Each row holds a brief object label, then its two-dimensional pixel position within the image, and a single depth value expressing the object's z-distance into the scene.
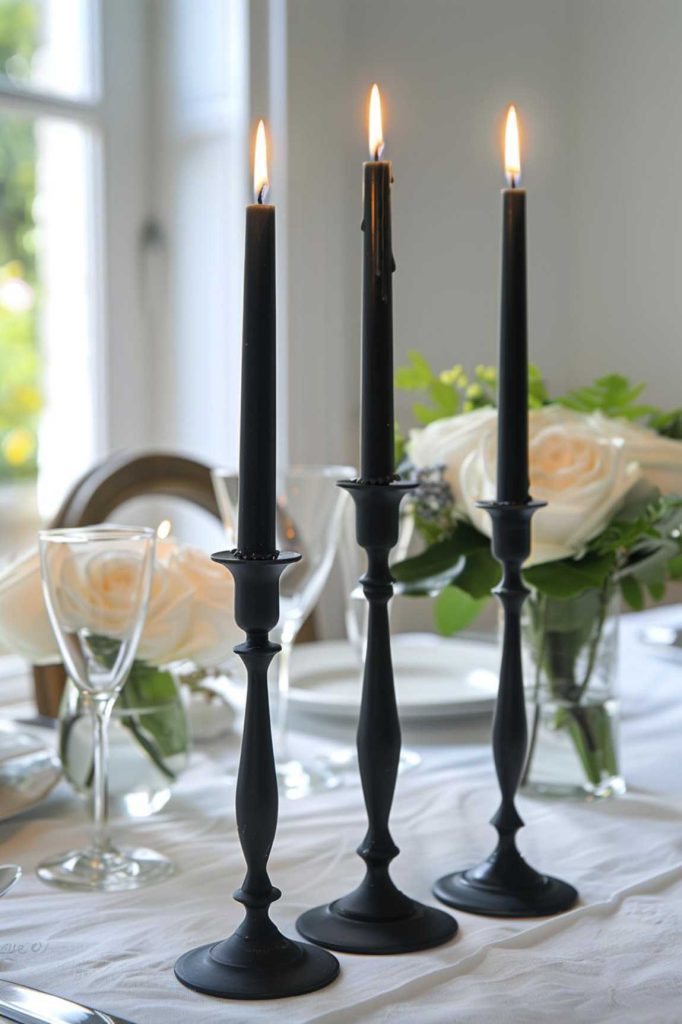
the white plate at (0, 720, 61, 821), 1.80
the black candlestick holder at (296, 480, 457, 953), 1.53
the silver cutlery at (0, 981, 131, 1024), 1.38
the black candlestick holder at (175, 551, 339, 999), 1.44
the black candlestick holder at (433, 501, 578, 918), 1.60
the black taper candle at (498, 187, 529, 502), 1.59
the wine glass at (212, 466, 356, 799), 1.99
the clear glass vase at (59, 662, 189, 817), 1.83
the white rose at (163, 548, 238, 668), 1.83
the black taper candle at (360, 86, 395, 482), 1.49
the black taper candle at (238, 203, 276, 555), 1.41
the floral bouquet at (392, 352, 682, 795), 1.85
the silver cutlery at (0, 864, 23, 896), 1.52
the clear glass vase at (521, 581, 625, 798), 1.91
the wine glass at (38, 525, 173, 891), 1.64
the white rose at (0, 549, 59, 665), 1.82
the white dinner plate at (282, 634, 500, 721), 2.13
